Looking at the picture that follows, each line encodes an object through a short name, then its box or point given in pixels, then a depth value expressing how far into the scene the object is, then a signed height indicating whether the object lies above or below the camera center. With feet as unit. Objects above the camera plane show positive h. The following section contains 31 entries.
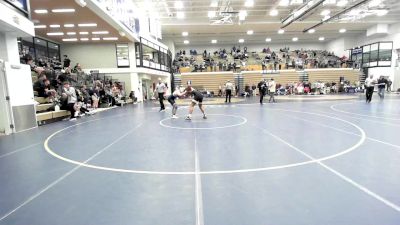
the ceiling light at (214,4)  72.49 +23.39
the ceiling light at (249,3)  72.38 +23.49
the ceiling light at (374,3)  71.00 +22.58
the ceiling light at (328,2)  69.28 +22.09
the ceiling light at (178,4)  71.20 +23.24
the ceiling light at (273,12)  81.68 +23.20
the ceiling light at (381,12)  76.51 +21.10
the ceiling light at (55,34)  60.03 +12.89
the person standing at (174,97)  34.28 -1.92
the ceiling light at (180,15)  81.12 +23.01
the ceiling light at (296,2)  70.91 +22.85
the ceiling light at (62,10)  41.85 +12.94
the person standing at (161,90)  44.12 -0.83
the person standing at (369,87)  51.01 -1.45
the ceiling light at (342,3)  71.46 +22.85
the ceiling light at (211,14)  80.39 +22.58
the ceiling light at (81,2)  35.77 +12.20
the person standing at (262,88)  54.90 -1.16
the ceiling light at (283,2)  71.41 +22.88
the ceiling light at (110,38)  65.12 +12.55
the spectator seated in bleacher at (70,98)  37.27 -1.56
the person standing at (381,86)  59.61 -1.56
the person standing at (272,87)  57.47 -1.06
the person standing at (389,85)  100.86 -2.28
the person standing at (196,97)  32.86 -1.67
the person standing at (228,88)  60.44 -1.08
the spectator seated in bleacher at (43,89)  38.29 -0.08
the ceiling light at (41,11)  41.86 +13.01
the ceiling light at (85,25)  51.13 +12.82
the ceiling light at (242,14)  77.94 +21.73
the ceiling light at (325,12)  83.15 +23.32
